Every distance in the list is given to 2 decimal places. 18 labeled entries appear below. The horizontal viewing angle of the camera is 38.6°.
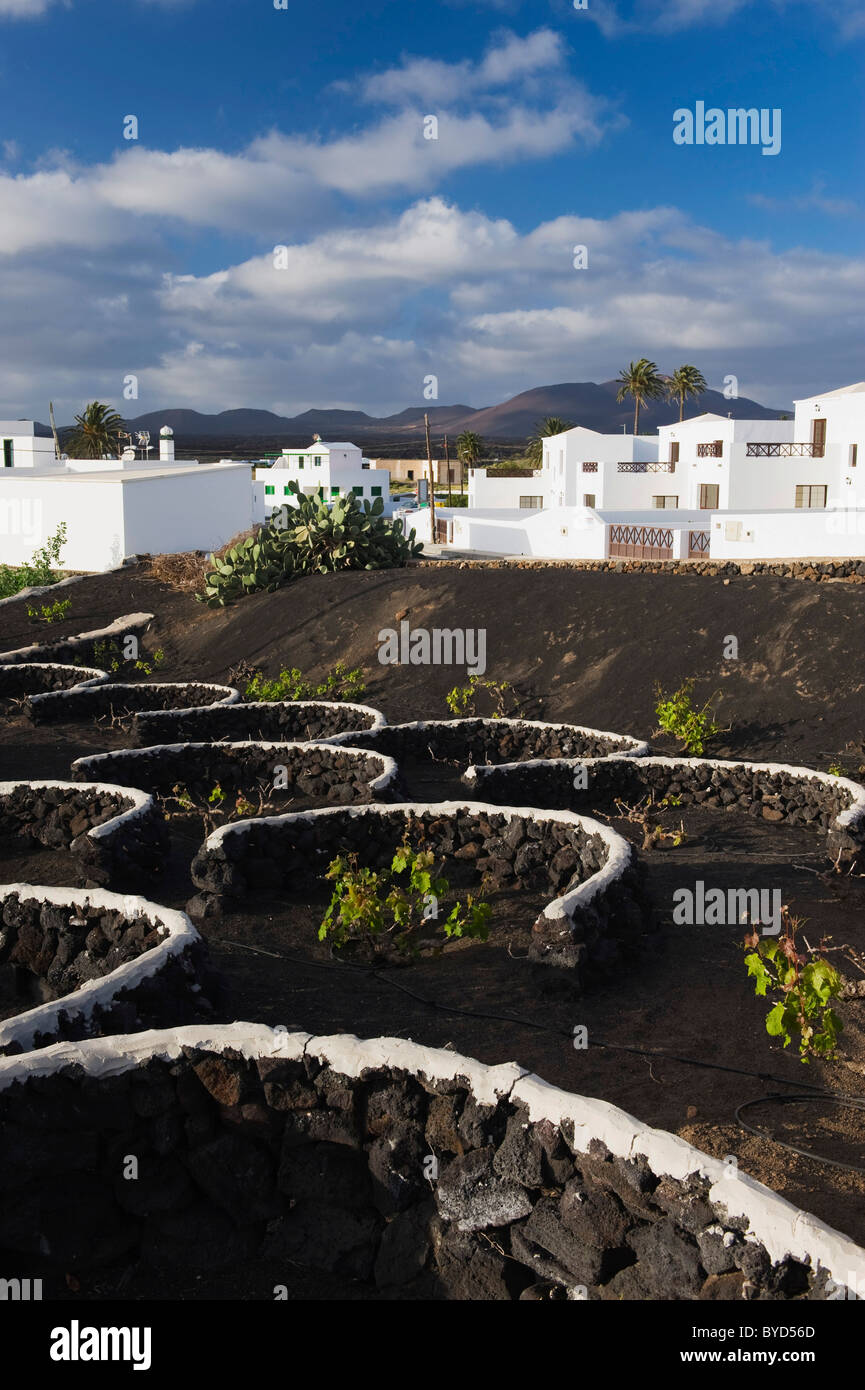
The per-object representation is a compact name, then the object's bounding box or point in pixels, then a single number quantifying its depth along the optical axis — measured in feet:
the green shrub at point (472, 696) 55.98
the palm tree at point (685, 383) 257.55
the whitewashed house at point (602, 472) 158.30
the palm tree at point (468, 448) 283.59
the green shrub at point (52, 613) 81.41
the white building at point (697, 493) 101.09
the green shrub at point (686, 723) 48.14
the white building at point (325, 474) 214.90
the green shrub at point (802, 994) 19.29
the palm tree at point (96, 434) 228.22
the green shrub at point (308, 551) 78.28
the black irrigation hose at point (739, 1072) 17.43
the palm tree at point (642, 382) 258.57
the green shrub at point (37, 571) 93.20
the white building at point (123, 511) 102.63
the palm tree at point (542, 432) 271.90
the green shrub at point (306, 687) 57.98
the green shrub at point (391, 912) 27.02
